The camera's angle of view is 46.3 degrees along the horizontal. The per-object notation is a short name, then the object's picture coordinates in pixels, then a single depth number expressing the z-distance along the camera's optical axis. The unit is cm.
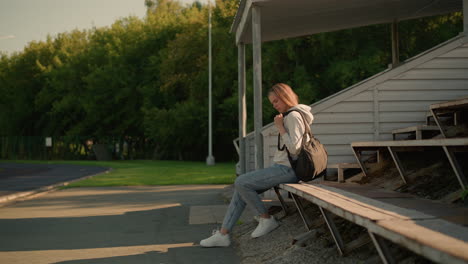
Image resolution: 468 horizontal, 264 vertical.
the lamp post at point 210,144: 3475
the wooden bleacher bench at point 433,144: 459
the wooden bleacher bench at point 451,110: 621
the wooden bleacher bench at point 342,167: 824
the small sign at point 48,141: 4853
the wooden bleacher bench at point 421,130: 738
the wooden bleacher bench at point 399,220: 254
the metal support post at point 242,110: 1122
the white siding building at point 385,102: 903
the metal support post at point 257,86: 837
